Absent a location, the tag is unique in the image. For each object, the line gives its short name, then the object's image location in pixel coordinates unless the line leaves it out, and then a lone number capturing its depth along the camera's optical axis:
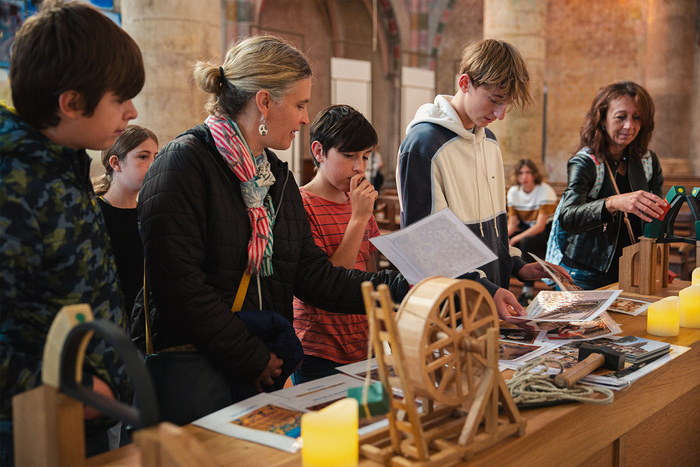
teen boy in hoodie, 2.11
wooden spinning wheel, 1.17
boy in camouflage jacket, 1.17
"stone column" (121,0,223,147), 4.71
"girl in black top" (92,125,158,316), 2.30
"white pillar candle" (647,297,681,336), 2.08
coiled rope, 1.46
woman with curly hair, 2.90
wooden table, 1.25
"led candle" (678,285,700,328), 2.18
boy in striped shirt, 2.22
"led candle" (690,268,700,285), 2.47
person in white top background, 6.46
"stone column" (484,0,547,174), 7.18
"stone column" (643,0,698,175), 9.98
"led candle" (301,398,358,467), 1.13
